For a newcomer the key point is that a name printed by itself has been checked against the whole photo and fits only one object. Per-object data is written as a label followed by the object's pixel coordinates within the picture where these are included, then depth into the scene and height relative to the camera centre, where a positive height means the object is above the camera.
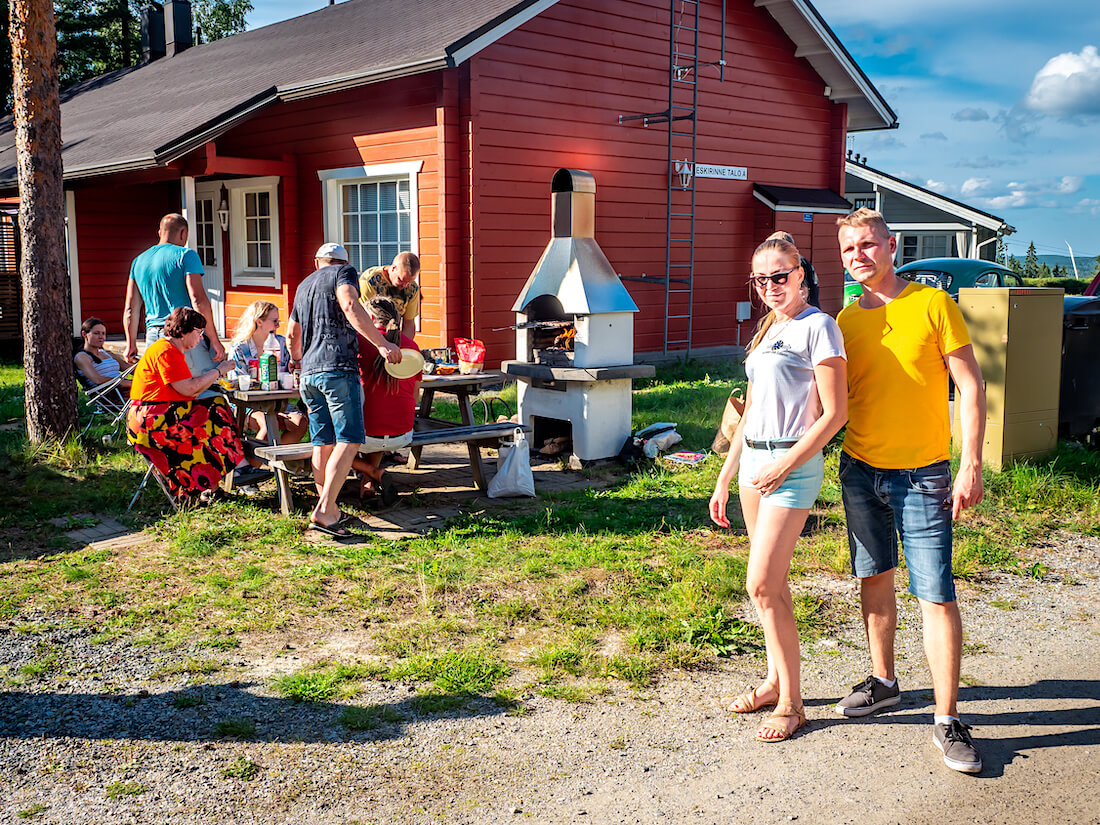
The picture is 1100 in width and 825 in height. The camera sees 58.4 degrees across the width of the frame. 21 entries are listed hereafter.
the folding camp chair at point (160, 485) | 6.85 -1.31
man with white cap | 6.11 -0.40
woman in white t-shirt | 3.46 -0.43
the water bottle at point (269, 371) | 7.24 -0.52
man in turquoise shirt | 8.05 +0.20
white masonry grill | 8.35 -0.34
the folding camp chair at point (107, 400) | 8.97 -0.99
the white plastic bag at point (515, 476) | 7.29 -1.28
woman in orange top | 6.69 -0.81
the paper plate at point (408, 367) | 6.55 -0.43
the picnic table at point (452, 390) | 8.20 -0.78
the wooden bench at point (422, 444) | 6.58 -1.01
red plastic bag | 8.51 -0.47
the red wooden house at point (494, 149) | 12.36 +2.15
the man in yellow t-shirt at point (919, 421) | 3.49 -0.42
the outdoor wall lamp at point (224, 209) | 16.00 +1.49
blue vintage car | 12.82 +0.41
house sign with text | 15.04 +2.02
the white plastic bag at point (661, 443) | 8.42 -1.21
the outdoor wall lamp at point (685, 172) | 14.70 +1.95
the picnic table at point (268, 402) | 7.04 -0.74
